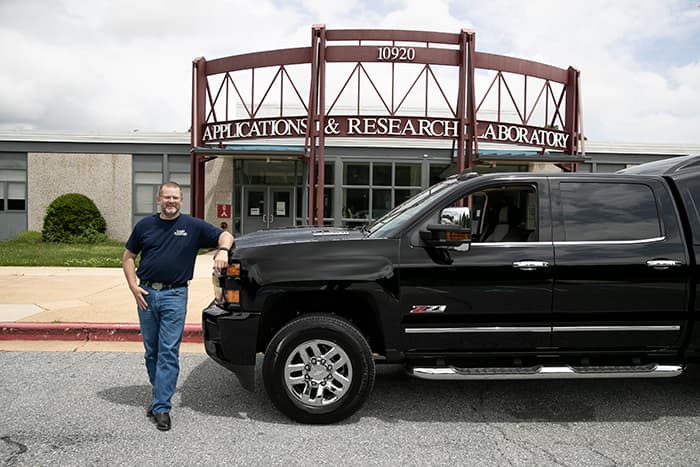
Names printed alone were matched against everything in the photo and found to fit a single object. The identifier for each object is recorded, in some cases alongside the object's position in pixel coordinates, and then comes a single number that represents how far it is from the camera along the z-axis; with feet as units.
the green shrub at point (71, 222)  62.39
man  12.12
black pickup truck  12.21
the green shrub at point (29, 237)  62.90
